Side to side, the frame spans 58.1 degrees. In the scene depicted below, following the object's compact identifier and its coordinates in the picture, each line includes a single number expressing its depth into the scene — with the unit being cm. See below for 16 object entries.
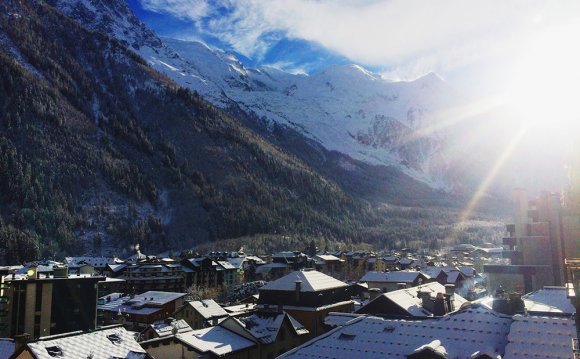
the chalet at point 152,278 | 10712
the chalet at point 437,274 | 8511
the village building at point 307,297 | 5769
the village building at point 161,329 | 5162
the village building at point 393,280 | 7869
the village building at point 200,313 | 6036
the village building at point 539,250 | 4978
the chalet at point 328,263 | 13088
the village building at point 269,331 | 4406
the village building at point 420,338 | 2439
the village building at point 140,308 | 7306
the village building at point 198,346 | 3981
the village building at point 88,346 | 3166
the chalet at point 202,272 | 11494
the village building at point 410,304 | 4156
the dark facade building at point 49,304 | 5088
